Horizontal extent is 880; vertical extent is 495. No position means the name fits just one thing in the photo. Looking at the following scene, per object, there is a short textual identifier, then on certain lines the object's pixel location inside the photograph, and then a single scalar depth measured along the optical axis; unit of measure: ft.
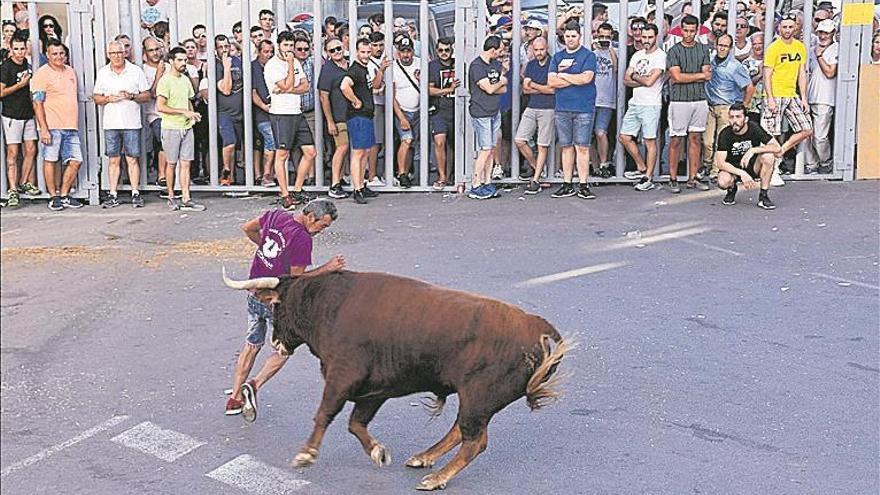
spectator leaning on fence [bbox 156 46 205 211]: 40.42
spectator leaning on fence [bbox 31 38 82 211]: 40.70
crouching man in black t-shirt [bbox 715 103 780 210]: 39.04
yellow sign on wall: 43.21
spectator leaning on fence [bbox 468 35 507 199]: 41.45
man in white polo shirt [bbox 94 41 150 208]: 41.09
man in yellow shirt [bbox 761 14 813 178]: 42.34
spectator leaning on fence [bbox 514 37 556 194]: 42.42
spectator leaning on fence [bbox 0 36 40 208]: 41.01
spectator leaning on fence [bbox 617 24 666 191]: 42.27
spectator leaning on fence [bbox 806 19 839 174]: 43.62
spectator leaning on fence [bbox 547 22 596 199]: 41.11
